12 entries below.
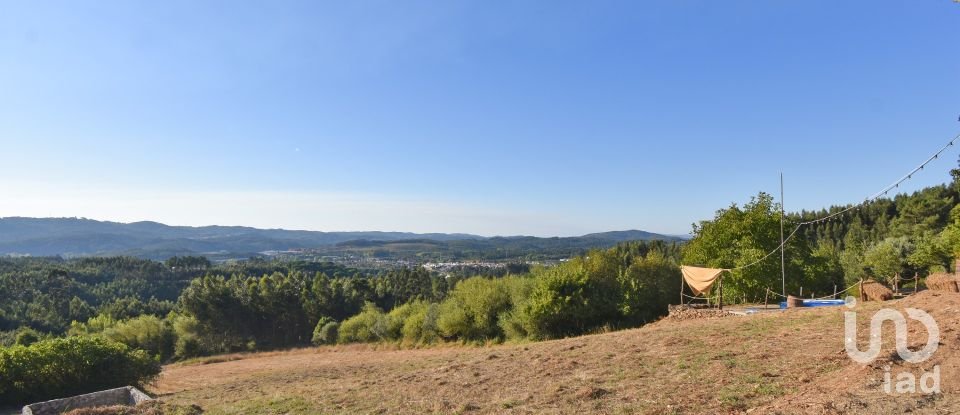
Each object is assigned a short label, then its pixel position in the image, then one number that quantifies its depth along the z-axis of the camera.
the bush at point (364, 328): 47.69
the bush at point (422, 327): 42.10
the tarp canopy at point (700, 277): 23.33
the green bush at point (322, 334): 52.56
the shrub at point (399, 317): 46.97
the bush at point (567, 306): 31.05
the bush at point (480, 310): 38.09
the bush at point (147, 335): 51.81
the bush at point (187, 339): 53.00
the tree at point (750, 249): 29.52
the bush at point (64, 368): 18.86
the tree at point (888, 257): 39.50
